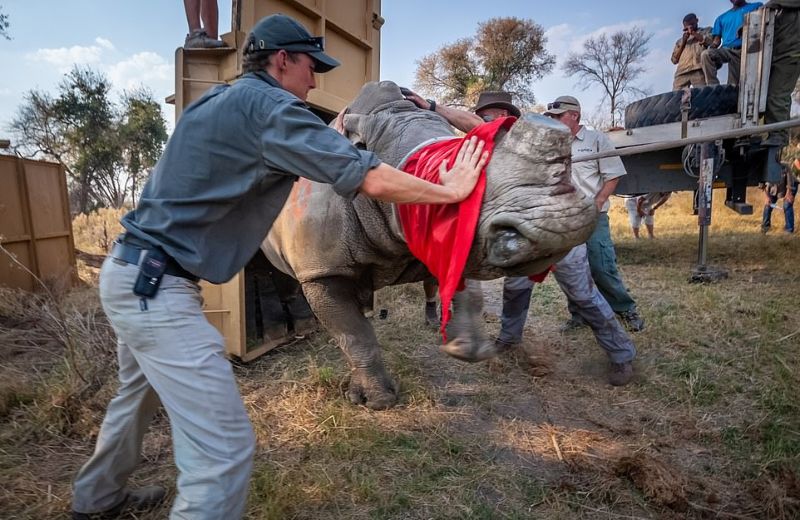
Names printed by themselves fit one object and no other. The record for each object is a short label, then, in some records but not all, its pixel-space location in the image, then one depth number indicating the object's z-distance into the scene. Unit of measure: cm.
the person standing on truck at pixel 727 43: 766
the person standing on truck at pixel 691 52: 890
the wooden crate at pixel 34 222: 693
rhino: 177
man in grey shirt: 176
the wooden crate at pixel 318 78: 388
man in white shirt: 471
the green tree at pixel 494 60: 3084
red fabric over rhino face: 188
